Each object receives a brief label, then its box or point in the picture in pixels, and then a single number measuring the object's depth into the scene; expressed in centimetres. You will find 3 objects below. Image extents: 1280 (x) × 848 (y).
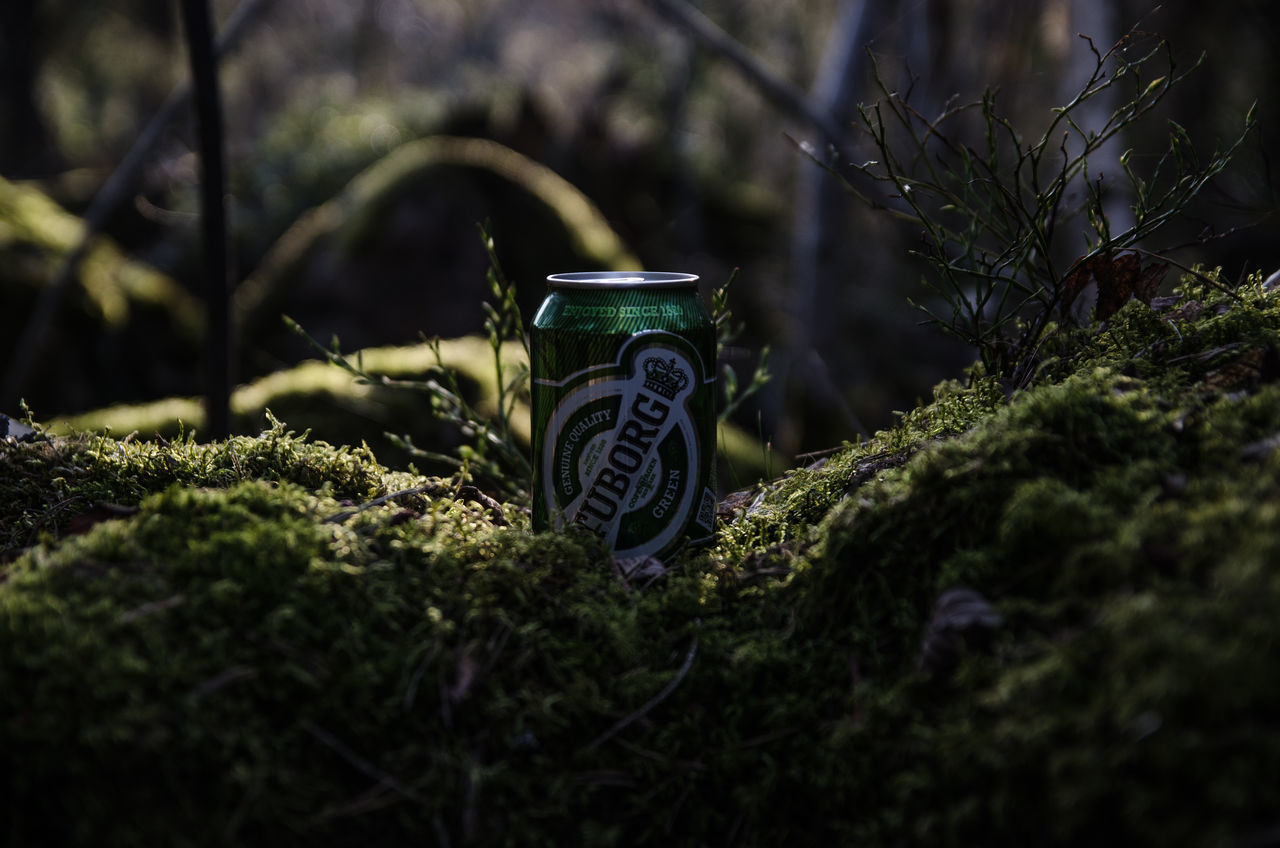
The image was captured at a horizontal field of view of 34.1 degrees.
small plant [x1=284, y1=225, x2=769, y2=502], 75
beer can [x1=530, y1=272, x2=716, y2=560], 71
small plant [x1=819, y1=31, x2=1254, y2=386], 68
